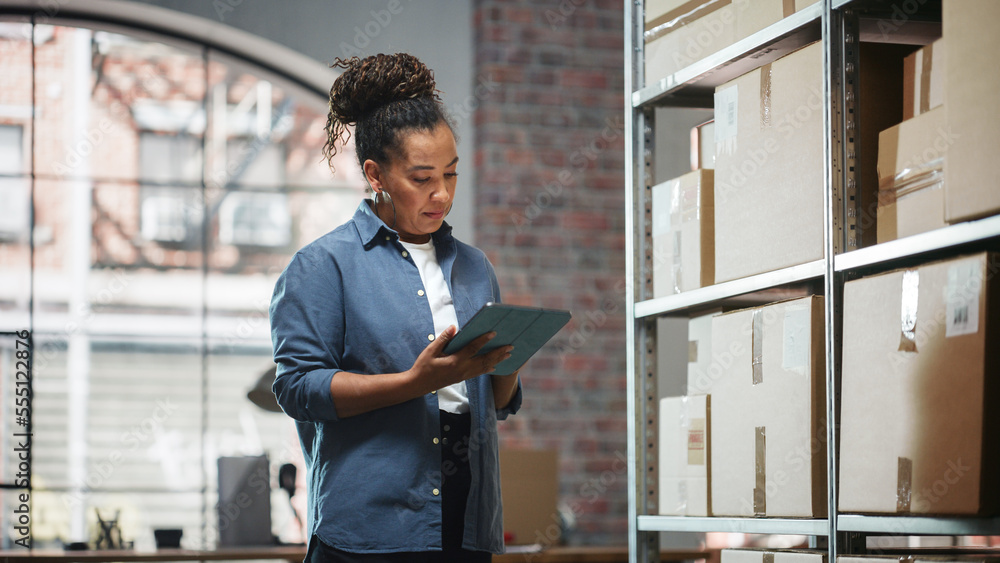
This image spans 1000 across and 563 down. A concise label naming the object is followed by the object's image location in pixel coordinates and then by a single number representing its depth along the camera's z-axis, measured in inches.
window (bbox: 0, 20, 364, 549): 285.7
